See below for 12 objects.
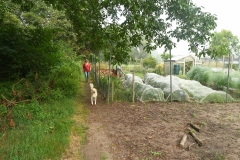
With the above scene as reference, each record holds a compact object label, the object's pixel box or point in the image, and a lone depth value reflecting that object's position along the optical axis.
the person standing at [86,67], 11.13
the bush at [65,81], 7.12
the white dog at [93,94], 6.75
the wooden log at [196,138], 3.73
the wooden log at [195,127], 4.50
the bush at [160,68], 18.67
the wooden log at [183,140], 3.66
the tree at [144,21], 4.23
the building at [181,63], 20.66
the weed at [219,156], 3.20
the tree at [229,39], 35.17
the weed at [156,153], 3.35
